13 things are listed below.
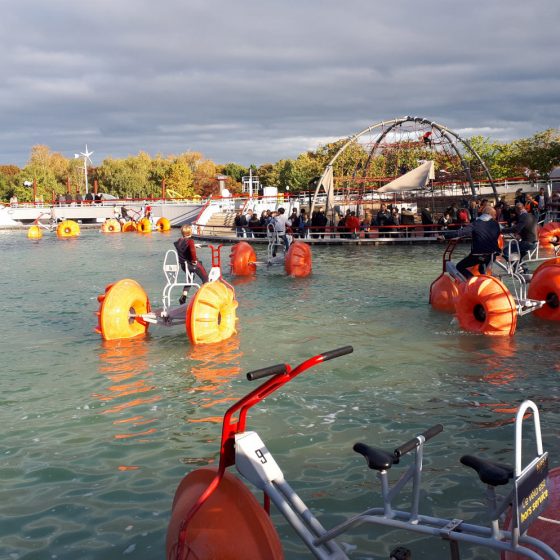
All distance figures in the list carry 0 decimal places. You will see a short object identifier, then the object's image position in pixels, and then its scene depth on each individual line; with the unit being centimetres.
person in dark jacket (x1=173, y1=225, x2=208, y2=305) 1287
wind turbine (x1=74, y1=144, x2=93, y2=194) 8167
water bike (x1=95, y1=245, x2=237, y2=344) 1068
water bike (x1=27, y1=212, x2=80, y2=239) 4159
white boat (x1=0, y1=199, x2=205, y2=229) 5488
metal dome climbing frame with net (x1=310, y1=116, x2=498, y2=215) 3325
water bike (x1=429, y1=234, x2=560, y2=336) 1101
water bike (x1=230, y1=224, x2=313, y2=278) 1988
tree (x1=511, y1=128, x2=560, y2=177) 6656
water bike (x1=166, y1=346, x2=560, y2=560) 308
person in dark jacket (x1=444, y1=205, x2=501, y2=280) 1191
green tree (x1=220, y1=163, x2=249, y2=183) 11938
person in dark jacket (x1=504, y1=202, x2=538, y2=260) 1421
